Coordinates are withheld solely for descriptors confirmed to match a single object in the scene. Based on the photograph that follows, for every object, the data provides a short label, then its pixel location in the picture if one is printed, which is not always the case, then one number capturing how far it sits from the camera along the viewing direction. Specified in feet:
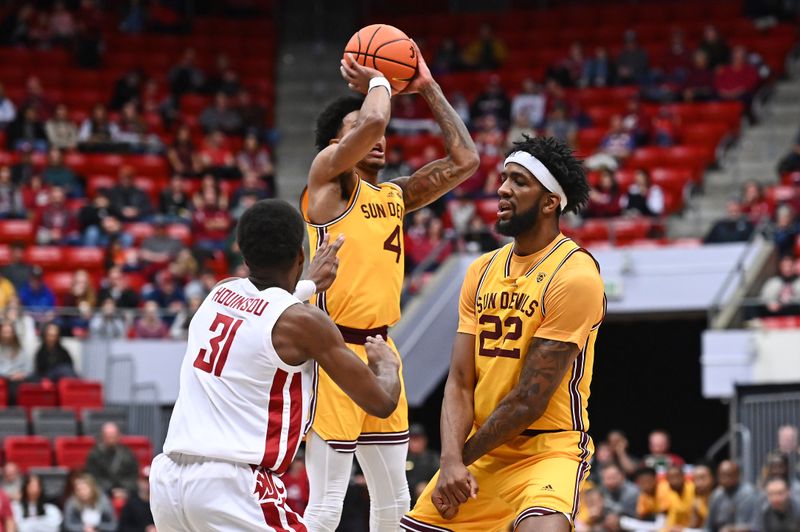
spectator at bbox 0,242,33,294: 70.13
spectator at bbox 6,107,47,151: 82.89
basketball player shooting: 26.78
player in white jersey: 21.38
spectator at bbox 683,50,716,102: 84.84
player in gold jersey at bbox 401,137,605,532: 24.32
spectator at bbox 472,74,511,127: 87.35
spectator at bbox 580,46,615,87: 88.84
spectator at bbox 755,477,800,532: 49.42
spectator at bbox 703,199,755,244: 69.67
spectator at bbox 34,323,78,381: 64.39
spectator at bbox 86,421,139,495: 59.06
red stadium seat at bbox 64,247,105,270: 73.51
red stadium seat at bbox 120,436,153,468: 62.47
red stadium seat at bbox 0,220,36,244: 75.00
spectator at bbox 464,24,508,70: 94.84
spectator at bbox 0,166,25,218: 76.13
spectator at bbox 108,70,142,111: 88.79
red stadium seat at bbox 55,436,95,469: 61.26
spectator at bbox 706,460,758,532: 50.60
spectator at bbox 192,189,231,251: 75.98
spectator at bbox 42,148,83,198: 78.89
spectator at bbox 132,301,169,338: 67.41
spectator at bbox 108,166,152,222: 77.36
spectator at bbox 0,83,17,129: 84.58
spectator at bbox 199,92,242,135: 88.94
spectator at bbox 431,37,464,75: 95.09
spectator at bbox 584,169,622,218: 74.43
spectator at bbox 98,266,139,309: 68.95
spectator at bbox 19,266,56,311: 68.59
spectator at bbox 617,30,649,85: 87.97
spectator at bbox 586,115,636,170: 78.23
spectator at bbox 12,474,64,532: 55.31
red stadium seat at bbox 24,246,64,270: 73.61
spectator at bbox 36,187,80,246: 74.79
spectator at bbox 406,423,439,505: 54.03
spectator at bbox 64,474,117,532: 55.26
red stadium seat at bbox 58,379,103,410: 64.39
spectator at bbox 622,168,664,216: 74.79
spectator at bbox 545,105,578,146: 82.64
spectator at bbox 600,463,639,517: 53.83
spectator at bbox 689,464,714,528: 53.31
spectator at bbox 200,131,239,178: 83.46
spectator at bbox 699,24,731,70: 86.48
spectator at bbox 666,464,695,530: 53.47
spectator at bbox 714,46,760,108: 84.99
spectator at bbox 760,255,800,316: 64.39
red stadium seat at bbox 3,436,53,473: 60.44
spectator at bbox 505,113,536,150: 83.41
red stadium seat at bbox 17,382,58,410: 63.72
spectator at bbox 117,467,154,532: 54.10
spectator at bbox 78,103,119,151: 84.12
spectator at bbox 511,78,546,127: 86.17
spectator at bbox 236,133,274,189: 84.85
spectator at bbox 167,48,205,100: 91.81
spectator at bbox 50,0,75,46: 93.76
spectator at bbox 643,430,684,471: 57.72
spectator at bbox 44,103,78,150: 83.35
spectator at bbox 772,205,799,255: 68.03
